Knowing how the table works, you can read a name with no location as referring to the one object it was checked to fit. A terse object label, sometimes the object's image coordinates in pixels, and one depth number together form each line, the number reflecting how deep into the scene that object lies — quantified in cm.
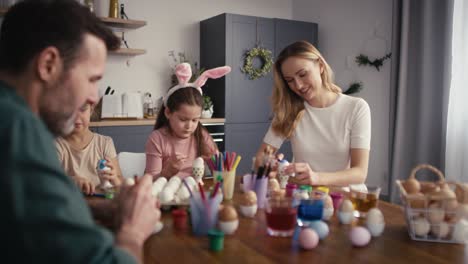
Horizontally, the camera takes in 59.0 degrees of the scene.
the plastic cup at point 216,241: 98
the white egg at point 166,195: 129
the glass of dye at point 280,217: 107
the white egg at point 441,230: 102
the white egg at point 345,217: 116
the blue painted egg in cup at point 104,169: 150
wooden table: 92
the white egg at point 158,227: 110
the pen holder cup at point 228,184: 146
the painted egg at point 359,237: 100
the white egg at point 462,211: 102
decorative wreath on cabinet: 451
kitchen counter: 373
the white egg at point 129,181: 118
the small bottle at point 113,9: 413
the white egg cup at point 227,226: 107
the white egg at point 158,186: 132
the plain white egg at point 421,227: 104
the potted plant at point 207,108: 434
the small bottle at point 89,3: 397
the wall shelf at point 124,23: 405
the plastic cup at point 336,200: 129
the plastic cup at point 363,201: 124
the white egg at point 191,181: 138
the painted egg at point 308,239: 97
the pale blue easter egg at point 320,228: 103
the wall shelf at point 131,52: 419
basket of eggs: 102
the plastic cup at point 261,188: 138
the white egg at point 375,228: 107
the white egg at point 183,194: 130
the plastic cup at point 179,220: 114
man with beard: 63
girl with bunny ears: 212
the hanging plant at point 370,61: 427
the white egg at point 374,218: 107
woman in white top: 199
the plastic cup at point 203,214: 108
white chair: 217
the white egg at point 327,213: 120
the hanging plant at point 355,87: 451
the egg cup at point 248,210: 124
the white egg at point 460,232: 101
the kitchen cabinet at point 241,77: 443
